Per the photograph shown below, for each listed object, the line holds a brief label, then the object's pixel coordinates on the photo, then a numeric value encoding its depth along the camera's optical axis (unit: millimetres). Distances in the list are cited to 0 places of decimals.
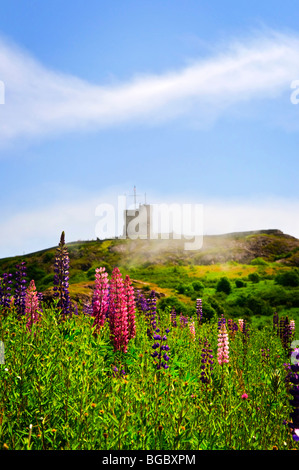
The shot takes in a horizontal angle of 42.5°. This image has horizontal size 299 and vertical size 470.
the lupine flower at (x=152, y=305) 9117
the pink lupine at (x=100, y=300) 7734
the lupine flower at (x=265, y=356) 8686
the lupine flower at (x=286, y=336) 11756
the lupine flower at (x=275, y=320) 14775
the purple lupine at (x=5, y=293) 8966
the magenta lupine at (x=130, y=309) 7816
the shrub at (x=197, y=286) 48438
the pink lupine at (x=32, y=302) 7645
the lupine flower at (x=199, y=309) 14273
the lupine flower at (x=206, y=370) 5957
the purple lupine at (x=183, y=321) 13566
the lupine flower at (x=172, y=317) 13160
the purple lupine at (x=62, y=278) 7994
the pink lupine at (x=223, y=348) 7152
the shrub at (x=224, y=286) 46531
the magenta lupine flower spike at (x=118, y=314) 7262
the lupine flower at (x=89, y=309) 11911
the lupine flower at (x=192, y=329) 11730
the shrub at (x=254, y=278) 53500
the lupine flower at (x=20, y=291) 9406
